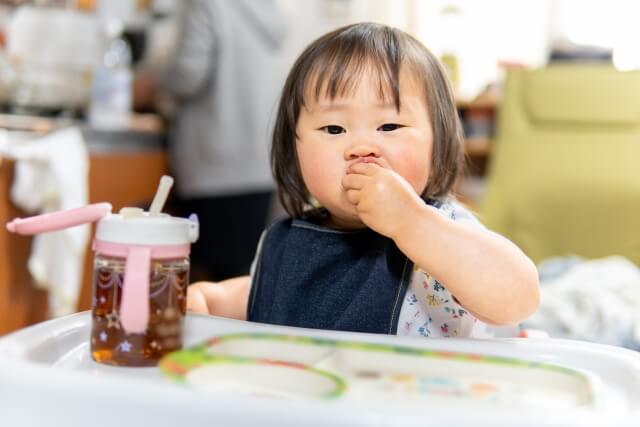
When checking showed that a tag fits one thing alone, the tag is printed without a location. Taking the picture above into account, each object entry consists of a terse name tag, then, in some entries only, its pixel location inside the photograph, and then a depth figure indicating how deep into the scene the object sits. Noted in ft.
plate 2.39
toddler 3.12
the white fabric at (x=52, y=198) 6.29
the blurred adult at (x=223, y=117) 8.97
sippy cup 2.81
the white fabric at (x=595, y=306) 5.14
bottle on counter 8.48
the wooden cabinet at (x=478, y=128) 11.51
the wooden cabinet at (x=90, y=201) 6.39
